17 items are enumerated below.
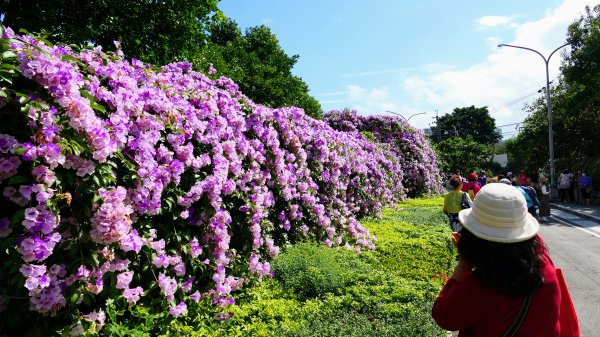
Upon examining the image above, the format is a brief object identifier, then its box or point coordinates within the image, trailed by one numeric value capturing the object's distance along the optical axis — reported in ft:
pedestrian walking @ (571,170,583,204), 68.05
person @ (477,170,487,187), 69.56
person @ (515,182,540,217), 35.91
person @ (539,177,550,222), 50.75
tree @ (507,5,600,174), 68.49
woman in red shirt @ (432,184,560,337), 6.53
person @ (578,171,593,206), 63.99
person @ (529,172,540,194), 64.89
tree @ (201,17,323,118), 95.14
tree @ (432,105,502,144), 261.44
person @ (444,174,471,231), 28.43
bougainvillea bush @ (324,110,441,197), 67.00
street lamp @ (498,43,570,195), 75.97
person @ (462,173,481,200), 35.89
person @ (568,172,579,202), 70.91
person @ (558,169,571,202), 69.46
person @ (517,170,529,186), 49.37
